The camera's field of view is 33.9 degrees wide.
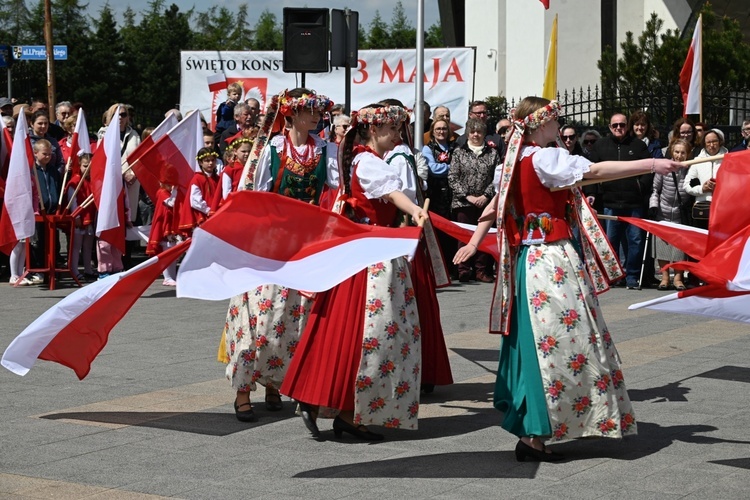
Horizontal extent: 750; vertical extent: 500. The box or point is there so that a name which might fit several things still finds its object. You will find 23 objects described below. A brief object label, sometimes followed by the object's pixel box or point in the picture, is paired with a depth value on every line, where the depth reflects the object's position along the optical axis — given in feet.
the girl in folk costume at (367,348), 21.98
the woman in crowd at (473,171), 47.85
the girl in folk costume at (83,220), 49.08
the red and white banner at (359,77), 67.05
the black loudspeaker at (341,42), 48.91
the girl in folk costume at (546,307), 20.43
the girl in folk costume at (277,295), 24.62
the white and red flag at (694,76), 43.78
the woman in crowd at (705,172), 45.03
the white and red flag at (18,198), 45.11
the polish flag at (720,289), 19.99
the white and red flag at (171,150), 41.88
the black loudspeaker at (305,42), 48.21
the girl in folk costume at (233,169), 33.83
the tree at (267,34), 330.85
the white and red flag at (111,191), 43.11
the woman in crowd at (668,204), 46.29
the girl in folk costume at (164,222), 46.46
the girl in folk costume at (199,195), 45.24
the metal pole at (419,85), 51.93
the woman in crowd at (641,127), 47.78
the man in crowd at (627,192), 46.98
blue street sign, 84.94
